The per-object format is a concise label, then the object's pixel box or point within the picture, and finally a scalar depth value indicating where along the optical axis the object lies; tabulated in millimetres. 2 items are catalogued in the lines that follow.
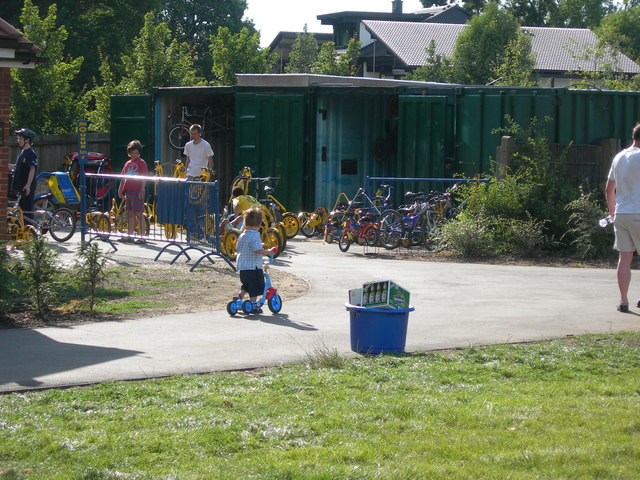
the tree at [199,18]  79812
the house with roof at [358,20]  88438
